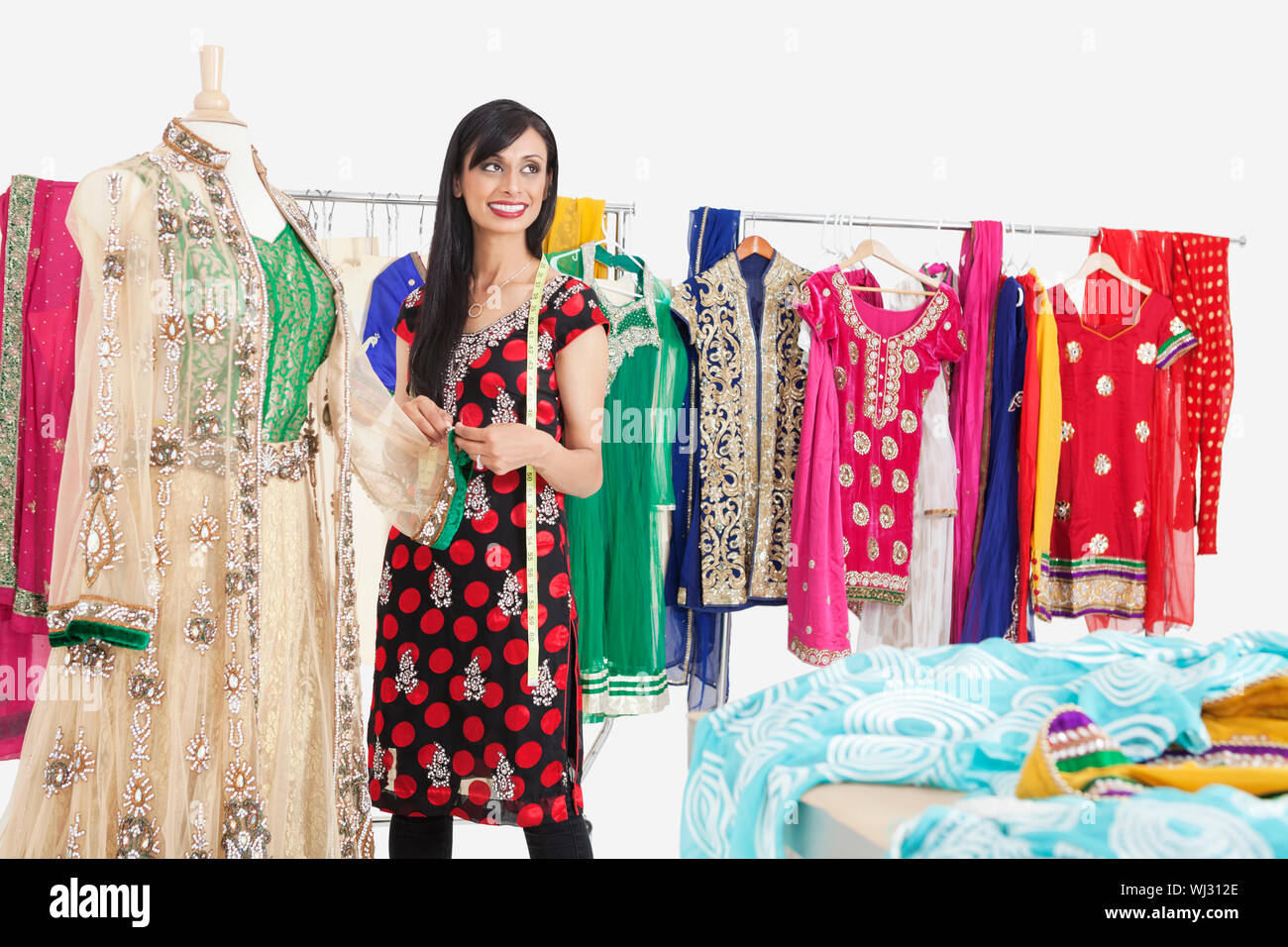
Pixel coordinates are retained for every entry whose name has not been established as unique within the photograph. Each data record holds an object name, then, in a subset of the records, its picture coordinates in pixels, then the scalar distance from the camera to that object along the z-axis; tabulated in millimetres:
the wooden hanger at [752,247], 2955
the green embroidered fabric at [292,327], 1554
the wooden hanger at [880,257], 3016
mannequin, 1571
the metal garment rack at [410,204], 2795
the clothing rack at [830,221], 2953
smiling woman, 1900
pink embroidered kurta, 2961
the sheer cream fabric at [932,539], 3000
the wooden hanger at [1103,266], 3107
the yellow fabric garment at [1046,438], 2969
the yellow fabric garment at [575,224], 2846
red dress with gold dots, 3068
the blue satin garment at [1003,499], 2982
